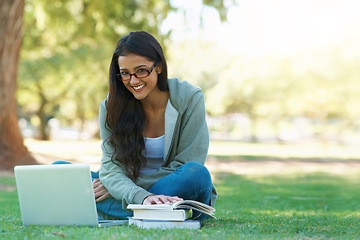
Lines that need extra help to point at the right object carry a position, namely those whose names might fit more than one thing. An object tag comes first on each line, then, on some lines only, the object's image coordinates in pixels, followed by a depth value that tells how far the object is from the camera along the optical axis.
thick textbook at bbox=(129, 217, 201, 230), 3.02
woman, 3.41
